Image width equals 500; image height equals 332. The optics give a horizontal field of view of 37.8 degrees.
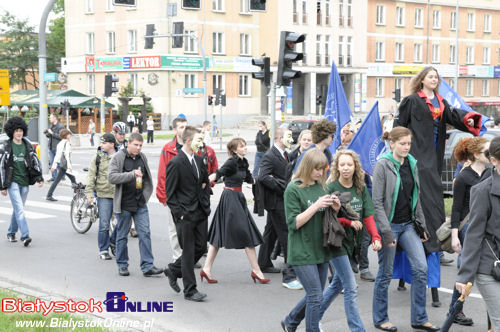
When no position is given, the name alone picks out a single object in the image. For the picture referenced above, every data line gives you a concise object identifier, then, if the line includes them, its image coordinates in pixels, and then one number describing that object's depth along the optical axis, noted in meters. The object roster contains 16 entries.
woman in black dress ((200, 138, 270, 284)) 8.98
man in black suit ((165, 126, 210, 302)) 7.95
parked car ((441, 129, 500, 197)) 15.85
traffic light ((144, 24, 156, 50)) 38.06
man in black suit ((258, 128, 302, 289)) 8.95
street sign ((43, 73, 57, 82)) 22.02
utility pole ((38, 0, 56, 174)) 21.44
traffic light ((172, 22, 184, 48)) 37.12
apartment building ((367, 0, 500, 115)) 68.25
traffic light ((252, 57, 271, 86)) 14.83
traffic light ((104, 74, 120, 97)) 31.47
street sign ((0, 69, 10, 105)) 16.31
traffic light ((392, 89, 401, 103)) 43.23
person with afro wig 11.33
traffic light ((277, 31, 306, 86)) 13.81
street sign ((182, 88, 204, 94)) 43.03
